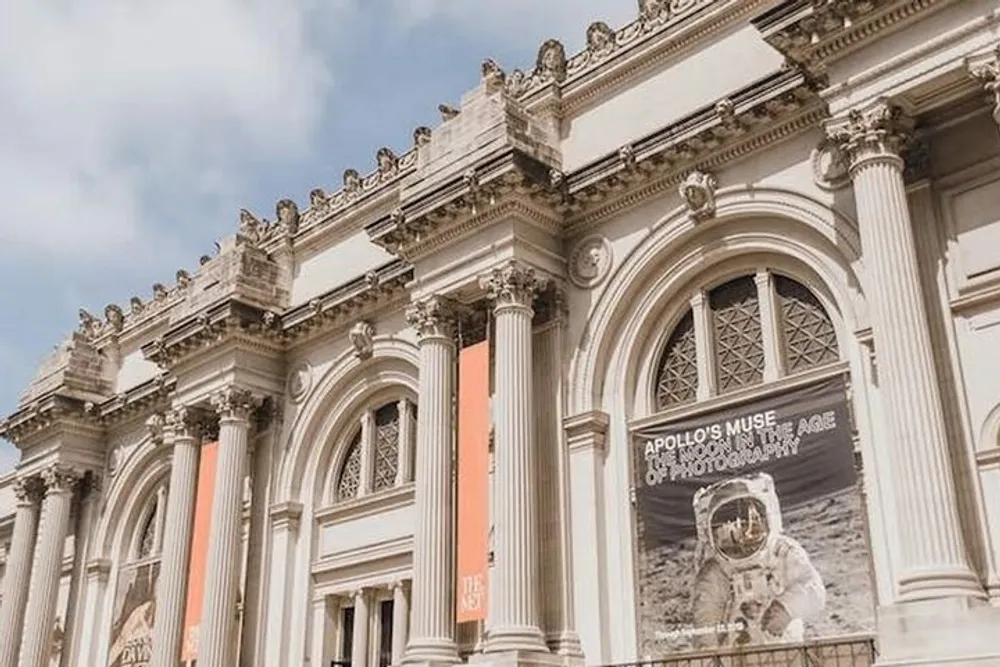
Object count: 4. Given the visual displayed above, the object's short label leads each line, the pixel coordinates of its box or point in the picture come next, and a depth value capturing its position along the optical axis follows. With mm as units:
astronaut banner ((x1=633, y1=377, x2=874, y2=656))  15039
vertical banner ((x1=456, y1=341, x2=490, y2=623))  18062
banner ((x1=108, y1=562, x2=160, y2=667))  27000
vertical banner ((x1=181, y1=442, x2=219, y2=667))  23719
